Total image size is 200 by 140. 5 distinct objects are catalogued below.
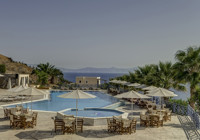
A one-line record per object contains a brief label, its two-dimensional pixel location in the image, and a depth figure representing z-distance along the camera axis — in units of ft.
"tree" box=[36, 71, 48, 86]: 115.85
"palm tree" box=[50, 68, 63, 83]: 138.56
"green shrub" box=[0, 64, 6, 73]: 122.61
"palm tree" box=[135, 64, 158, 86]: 71.23
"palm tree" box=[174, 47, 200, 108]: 48.29
